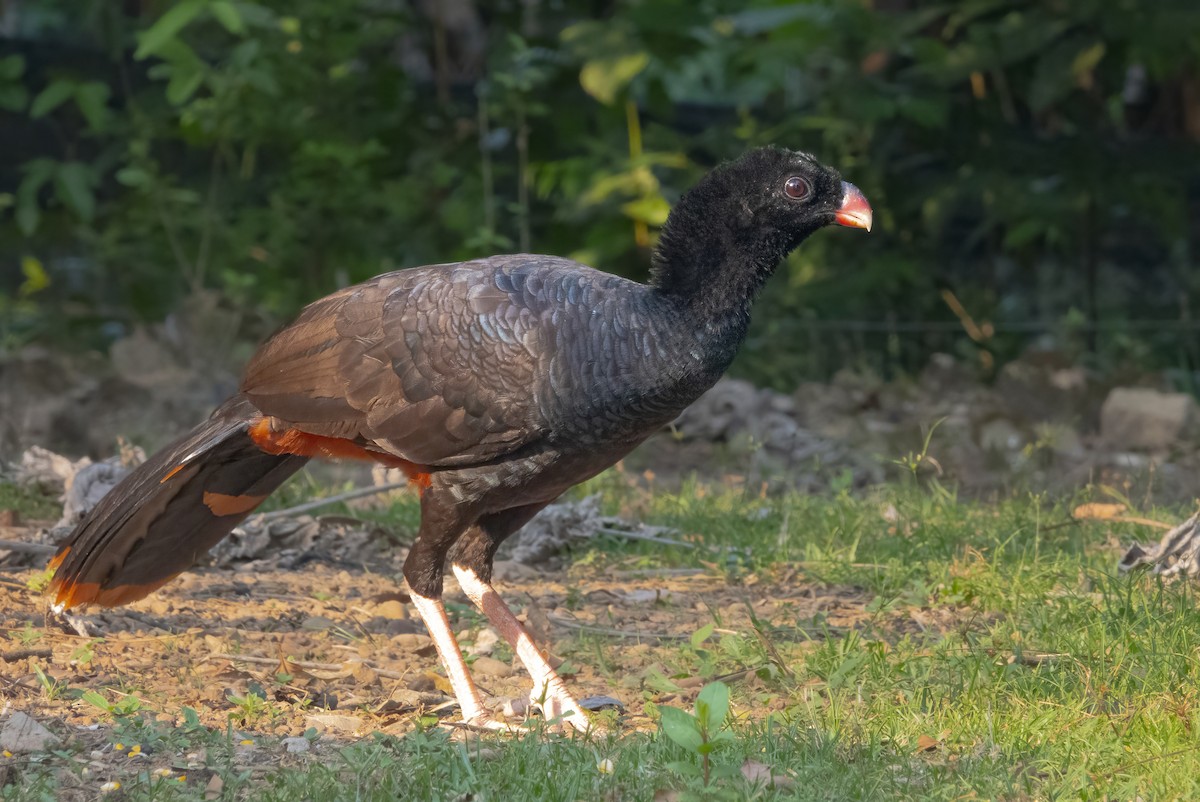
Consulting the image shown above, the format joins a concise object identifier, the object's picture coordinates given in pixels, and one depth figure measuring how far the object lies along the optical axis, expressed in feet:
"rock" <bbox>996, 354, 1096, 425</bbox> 53.42
